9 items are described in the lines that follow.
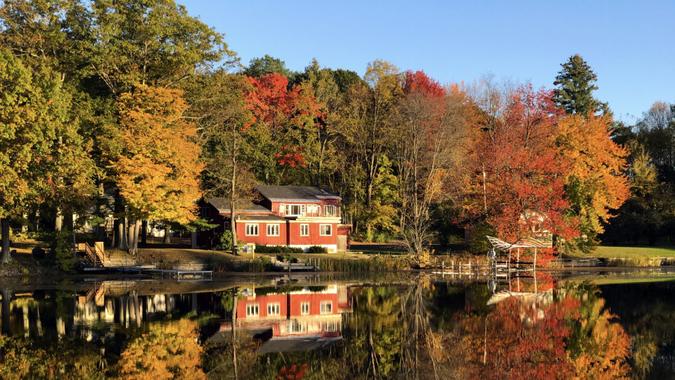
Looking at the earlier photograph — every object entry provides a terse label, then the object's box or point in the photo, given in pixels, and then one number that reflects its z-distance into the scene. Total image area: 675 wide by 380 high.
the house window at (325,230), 71.96
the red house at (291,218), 68.12
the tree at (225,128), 62.19
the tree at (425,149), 64.88
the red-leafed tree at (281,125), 82.44
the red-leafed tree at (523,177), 62.00
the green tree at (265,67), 104.61
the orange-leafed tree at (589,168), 69.94
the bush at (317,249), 69.12
